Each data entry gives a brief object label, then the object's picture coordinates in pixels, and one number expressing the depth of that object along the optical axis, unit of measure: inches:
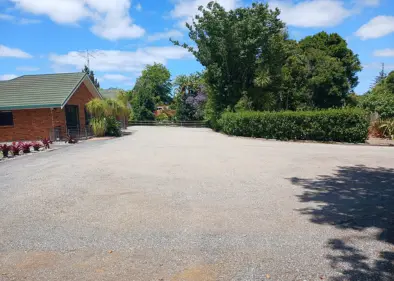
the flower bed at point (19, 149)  496.8
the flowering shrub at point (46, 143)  593.0
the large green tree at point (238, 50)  959.0
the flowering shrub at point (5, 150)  492.1
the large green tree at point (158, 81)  2751.0
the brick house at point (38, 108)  770.2
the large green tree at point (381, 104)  714.8
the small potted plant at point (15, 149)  508.7
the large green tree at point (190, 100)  1569.9
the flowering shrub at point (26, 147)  532.7
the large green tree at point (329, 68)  1196.6
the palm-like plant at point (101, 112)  825.5
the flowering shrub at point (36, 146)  561.3
